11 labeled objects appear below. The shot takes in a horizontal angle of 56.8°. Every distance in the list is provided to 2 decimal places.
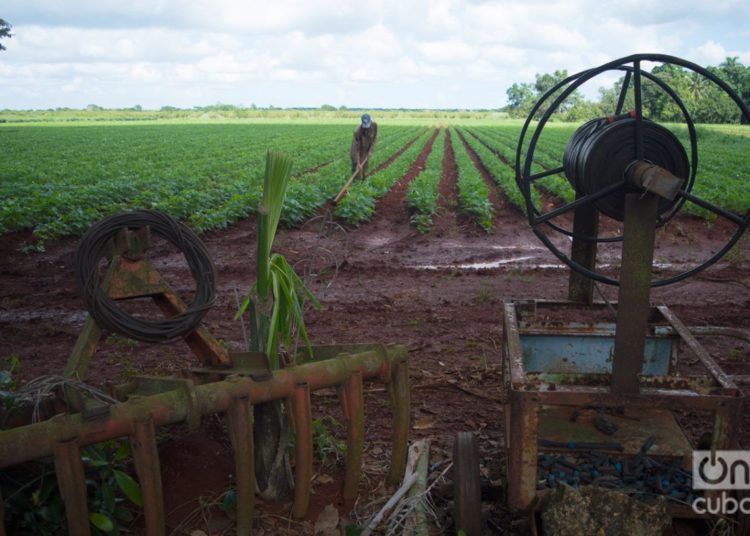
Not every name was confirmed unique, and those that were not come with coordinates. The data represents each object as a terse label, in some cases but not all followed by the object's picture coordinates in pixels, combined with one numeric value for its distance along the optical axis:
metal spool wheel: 3.05
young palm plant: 3.30
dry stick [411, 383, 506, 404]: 5.08
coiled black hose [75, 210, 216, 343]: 3.06
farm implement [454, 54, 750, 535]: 2.84
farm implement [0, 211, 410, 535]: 2.60
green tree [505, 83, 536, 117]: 111.39
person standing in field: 14.29
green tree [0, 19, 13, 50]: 43.47
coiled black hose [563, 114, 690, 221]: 3.13
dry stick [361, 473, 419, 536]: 3.20
